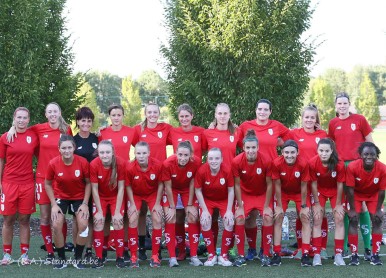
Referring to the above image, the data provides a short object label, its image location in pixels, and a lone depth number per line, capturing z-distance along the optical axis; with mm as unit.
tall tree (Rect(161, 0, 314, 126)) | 10742
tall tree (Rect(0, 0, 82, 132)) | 10258
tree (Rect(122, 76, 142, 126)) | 42288
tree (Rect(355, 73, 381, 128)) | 45438
